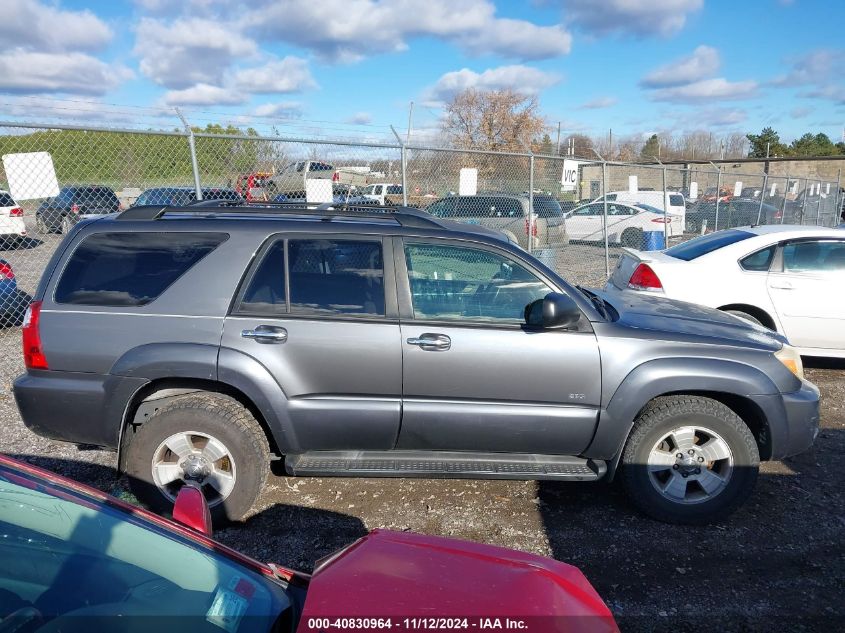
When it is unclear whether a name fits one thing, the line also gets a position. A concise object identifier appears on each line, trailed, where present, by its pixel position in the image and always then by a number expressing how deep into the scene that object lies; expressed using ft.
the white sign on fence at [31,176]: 20.83
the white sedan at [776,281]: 21.06
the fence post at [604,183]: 35.04
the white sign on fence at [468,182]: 32.53
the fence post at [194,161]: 22.15
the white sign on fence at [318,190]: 26.32
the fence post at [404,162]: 26.86
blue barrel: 46.88
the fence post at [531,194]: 31.23
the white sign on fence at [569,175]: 39.93
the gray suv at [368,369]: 11.63
